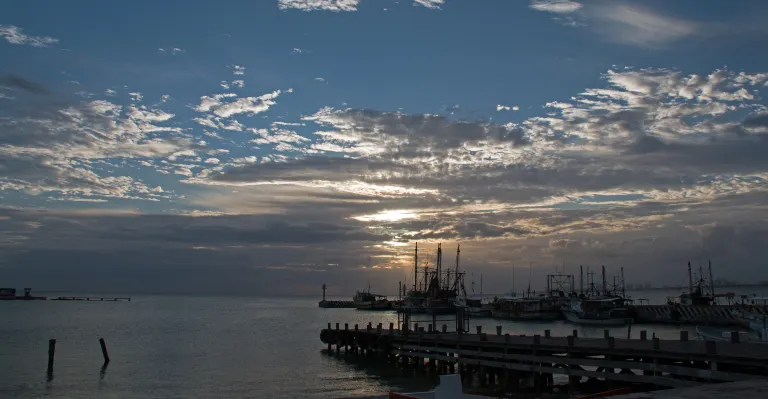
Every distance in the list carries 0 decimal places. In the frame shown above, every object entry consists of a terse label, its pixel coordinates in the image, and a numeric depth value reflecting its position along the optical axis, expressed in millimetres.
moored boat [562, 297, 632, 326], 102625
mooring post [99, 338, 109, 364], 49309
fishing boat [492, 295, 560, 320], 118875
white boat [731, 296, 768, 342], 33188
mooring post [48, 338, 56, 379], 43812
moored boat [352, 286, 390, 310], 194350
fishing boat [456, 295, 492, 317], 135750
